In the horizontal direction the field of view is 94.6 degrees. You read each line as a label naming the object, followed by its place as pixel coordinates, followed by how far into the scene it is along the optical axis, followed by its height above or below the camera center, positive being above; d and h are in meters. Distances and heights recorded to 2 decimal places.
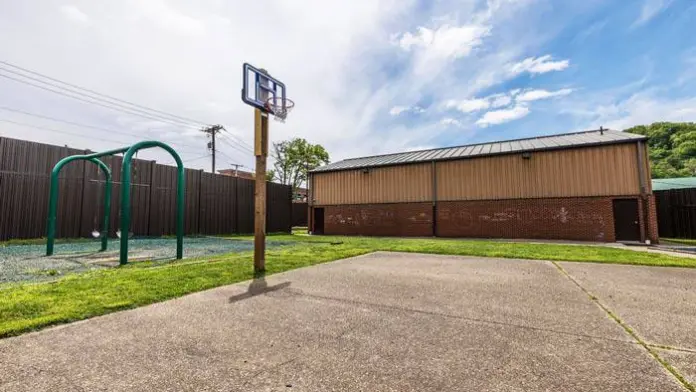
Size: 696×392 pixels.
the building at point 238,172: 50.91 +8.06
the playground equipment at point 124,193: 7.74 +0.73
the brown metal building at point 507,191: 15.73 +1.54
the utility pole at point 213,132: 38.62 +10.49
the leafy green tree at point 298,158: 47.78 +9.00
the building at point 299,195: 53.91 +4.25
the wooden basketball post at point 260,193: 6.49 +0.52
